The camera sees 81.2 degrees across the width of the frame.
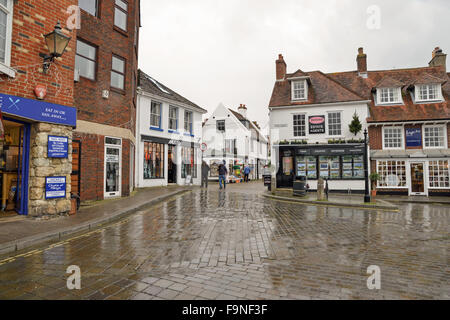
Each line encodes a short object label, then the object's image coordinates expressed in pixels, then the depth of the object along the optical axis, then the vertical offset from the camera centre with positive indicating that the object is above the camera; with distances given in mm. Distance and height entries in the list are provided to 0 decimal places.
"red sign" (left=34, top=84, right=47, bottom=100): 6914 +2134
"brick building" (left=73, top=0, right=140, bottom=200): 10352 +3223
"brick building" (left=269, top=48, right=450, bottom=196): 17984 +3127
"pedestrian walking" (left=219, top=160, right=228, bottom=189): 18656 +37
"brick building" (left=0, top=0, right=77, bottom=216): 6484 +1608
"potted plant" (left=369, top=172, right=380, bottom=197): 17734 -545
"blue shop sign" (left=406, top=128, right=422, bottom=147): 18234 +2404
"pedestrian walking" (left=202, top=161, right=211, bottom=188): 19248 +1
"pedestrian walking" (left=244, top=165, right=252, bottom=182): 30694 -173
